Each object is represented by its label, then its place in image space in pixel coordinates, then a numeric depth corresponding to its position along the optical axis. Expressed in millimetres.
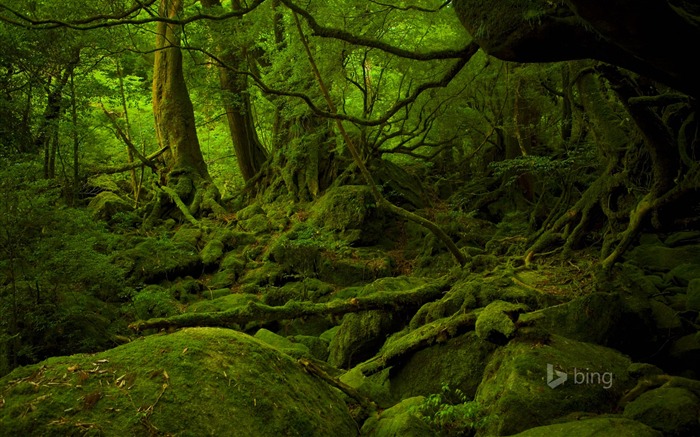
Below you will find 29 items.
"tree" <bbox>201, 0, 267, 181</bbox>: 14247
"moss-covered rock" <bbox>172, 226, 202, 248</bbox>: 11797
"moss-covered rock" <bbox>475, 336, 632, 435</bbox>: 3129
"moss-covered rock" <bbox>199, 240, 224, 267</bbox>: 11133
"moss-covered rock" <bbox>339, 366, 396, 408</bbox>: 3774
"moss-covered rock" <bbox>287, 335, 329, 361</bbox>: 6449
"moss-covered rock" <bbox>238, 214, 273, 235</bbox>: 12672
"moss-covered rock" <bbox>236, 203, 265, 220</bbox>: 13477
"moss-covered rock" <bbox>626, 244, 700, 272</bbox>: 6875
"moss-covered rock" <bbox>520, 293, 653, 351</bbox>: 4523
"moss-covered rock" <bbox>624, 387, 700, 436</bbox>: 2619
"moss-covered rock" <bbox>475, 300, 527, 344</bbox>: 3986
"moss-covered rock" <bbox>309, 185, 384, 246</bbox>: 11359
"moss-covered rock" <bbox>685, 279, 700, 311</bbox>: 5230
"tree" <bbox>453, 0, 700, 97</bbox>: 2318
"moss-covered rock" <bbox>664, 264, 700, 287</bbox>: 6234
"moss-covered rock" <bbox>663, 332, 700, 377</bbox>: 4219
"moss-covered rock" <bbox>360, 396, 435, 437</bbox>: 2844
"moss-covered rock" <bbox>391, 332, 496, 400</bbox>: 4199
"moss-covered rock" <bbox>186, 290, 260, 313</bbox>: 7984
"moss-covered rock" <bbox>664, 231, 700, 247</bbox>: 7504
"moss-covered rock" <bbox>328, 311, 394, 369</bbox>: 5902
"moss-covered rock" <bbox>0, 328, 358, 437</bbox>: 2275
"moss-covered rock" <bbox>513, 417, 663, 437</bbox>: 2420
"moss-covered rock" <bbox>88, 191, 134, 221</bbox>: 13292
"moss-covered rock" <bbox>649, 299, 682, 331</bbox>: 4773
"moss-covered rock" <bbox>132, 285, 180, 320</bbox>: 7375
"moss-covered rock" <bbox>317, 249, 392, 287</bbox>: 9930
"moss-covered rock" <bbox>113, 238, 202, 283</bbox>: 9750
